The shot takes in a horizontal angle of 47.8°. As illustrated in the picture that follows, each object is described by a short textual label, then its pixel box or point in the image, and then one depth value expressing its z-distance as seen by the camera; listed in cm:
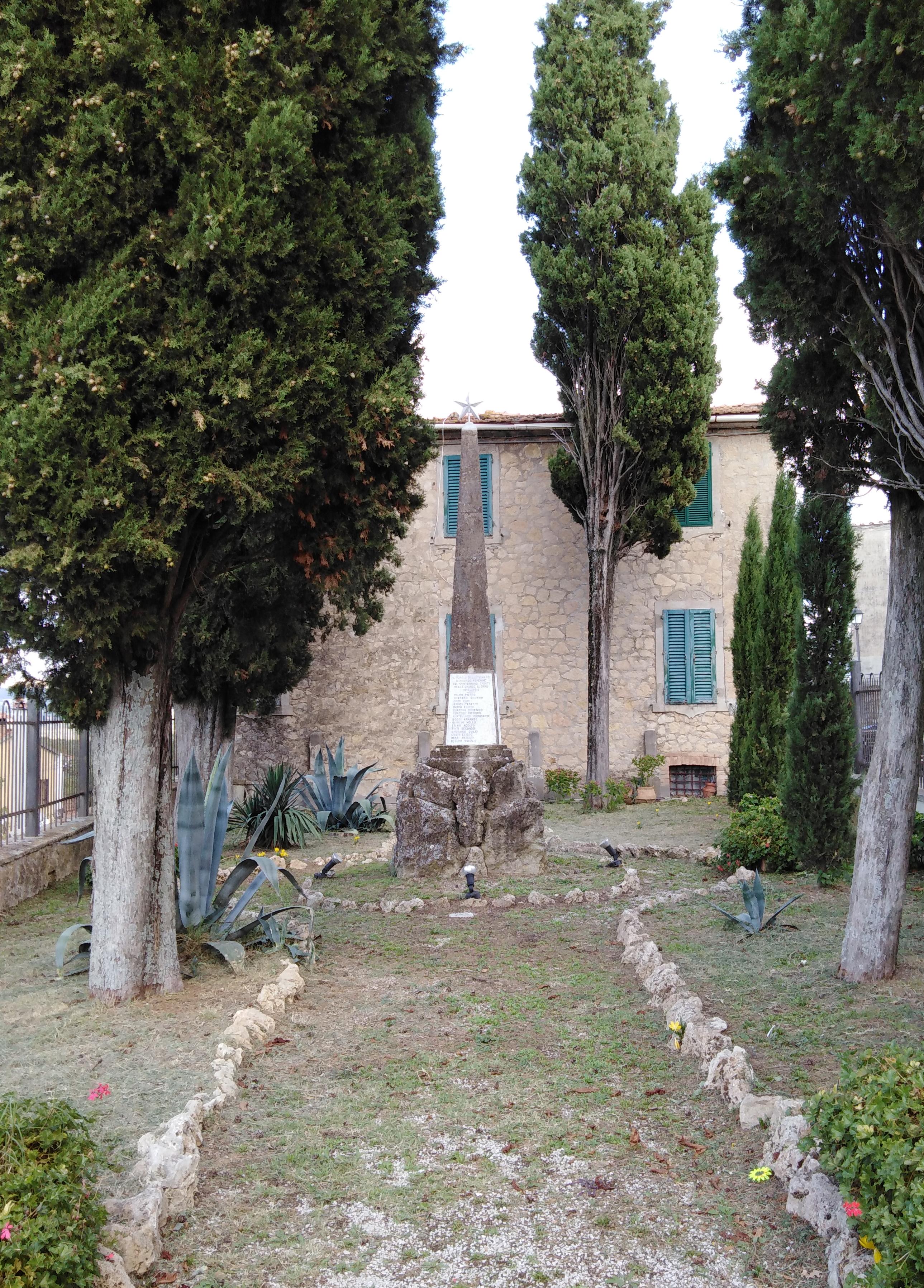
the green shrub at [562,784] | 1606
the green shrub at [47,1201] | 240
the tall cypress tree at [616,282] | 1443
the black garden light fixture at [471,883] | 846
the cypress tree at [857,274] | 426
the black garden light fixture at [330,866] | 900
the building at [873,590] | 3119
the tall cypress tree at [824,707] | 882
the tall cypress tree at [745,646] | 1342
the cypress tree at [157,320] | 466
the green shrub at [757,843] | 909
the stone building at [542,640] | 1659
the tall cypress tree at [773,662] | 1302
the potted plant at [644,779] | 1614
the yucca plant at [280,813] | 1117
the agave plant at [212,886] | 605
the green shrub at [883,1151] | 249
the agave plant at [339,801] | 1255
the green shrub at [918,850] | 885
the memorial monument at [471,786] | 934
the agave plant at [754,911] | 670
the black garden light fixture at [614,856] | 969
